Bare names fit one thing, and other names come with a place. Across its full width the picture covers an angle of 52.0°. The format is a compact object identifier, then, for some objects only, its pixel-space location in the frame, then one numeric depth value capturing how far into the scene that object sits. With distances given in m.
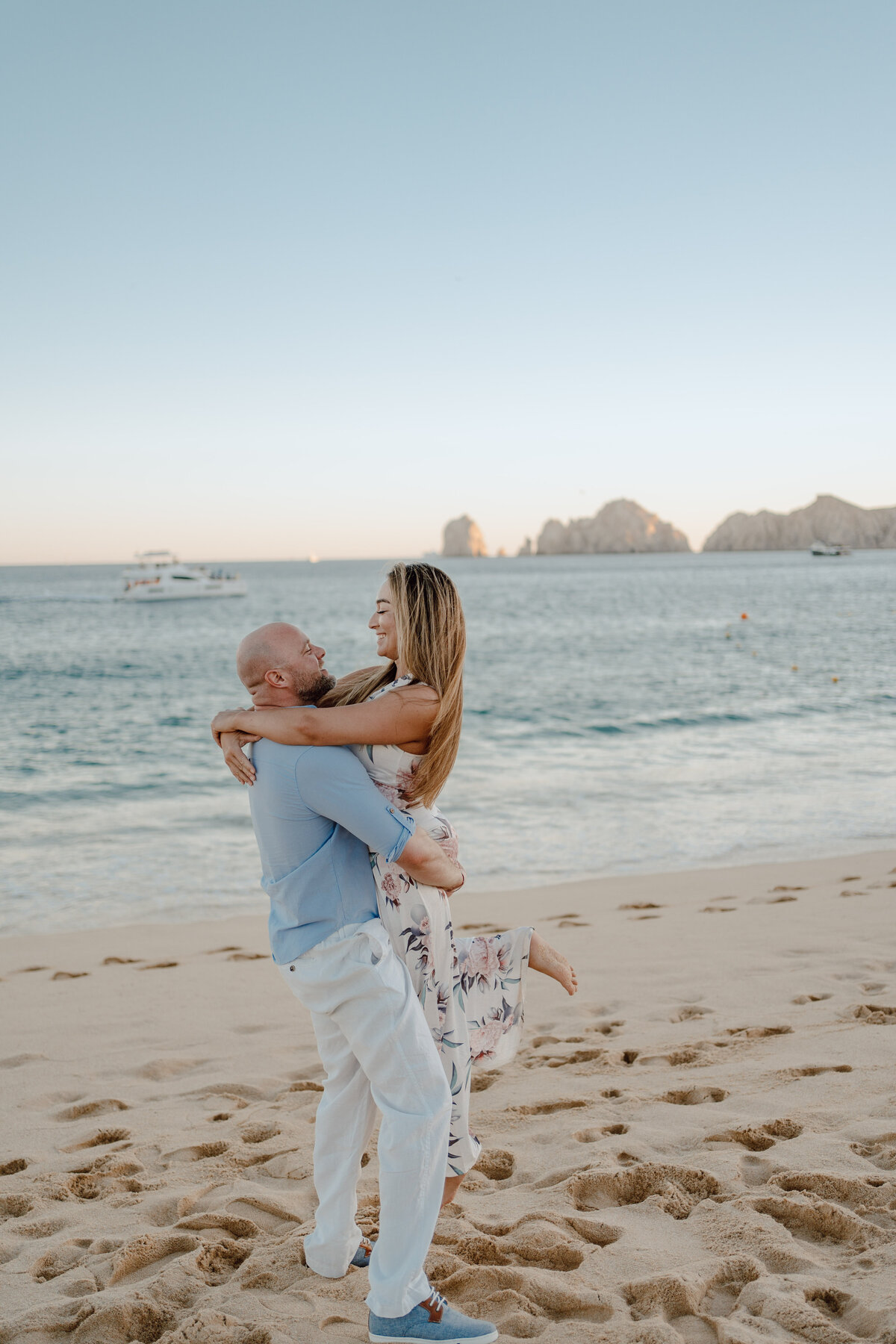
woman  2.26
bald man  2.20
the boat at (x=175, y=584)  63.38
